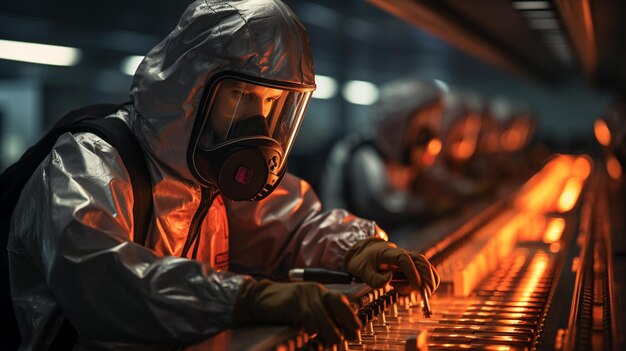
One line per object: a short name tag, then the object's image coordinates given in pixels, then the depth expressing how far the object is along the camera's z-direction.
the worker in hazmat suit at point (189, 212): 1.70
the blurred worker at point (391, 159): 5.82
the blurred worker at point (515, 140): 10.95
